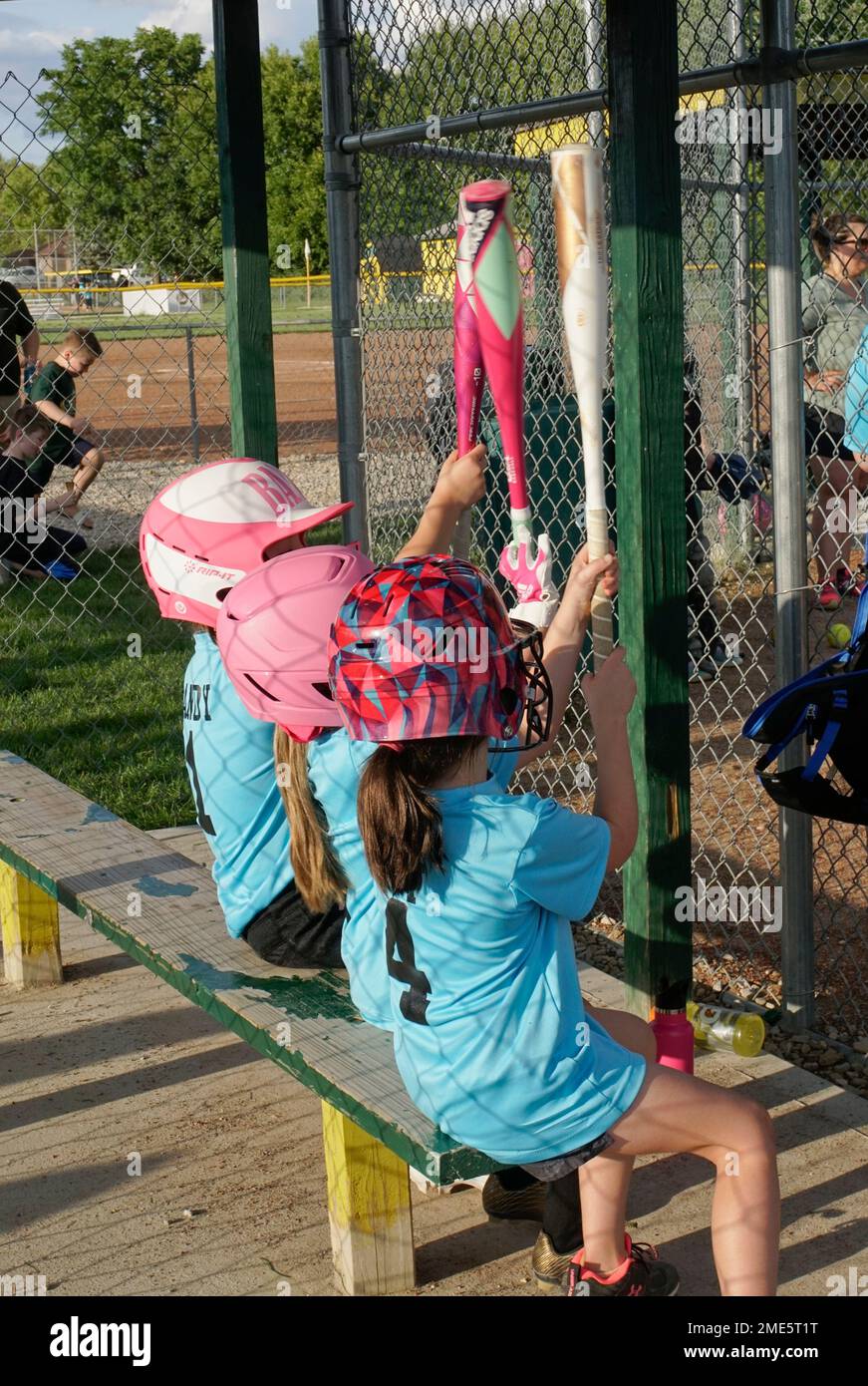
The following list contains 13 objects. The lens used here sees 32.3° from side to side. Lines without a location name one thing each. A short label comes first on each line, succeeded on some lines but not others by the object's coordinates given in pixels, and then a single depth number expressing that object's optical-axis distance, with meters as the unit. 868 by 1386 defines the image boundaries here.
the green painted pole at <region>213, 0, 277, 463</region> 3.90
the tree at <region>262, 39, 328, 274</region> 17.95
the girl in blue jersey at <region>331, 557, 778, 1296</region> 2.18
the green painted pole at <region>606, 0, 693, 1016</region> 2.87
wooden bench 2.47
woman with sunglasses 5.84
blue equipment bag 2.76
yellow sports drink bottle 3.37
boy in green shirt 8.98
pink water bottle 3.11
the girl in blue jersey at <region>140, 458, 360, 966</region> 2.90
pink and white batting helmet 2.89
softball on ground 5.91
